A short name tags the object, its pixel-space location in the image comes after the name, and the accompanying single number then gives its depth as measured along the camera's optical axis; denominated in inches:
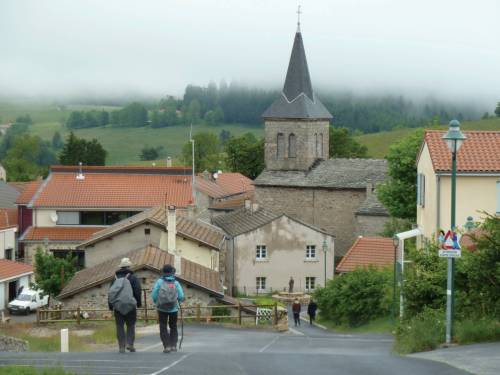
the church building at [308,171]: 3225.9
